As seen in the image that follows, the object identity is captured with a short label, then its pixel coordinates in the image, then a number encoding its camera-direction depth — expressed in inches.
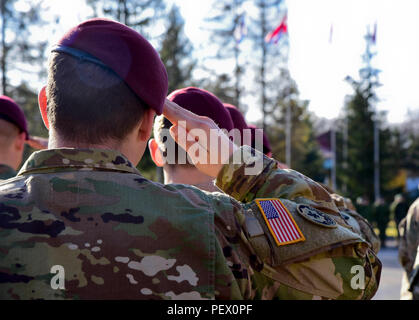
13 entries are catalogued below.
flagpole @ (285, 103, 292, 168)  1033.5
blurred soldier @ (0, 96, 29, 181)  141.6
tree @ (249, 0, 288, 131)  1050.7
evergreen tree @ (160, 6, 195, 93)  865.0
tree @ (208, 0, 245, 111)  1022.4
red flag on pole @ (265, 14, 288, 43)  886.4
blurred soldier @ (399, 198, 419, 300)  141.2
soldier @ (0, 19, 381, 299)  48.6
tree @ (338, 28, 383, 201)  1299.2
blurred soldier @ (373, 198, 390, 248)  723.4
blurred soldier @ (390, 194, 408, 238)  610.5
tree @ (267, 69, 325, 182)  1157.7
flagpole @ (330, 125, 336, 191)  1302.2
